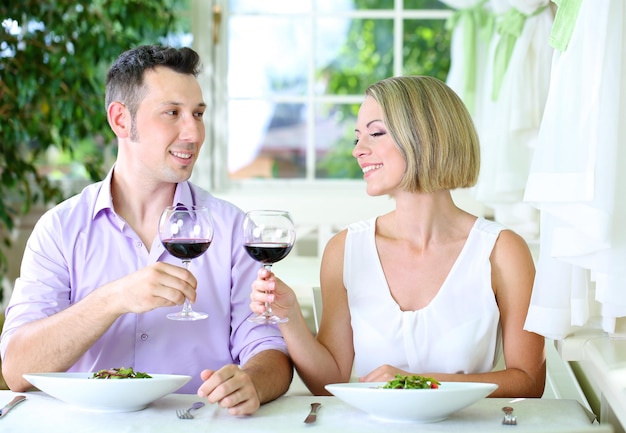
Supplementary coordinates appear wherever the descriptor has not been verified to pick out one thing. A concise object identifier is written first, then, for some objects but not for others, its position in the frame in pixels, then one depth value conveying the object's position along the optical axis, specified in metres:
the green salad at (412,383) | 2.51
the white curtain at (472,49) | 5.30
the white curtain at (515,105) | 4.49
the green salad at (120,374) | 2.57
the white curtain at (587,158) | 2.66
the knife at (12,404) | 2.55
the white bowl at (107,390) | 2.50
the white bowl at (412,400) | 2.43
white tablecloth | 2.47
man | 2.97
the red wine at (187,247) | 2.72
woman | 2.99
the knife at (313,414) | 2.52
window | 5.84
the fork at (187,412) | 2.54
